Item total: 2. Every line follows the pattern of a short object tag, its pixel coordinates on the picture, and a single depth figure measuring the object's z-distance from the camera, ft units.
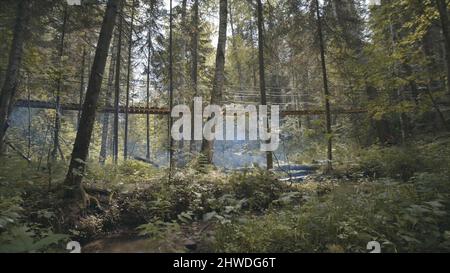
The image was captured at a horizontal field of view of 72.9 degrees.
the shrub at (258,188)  20.18
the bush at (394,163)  22.36
